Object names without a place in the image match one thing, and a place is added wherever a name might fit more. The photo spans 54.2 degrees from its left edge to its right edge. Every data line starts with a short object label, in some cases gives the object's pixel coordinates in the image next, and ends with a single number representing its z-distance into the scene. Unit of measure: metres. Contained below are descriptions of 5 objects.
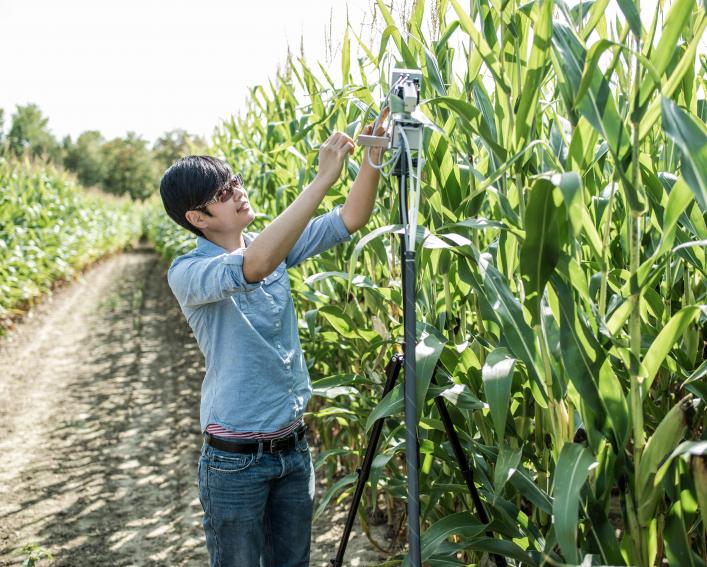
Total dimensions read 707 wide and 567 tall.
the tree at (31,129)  55.66
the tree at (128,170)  47.22
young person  1.65
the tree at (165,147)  47.33
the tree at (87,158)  50.88
